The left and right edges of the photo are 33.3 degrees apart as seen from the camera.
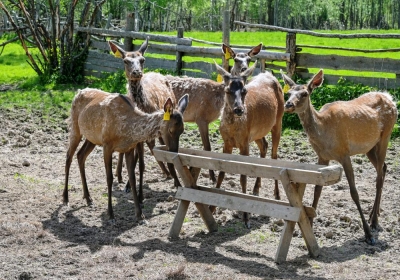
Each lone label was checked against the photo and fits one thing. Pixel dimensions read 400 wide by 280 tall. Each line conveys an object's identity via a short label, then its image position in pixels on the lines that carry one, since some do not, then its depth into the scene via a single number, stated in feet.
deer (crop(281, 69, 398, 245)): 26.13
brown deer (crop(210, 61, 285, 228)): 28.37
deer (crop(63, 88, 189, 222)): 27.14
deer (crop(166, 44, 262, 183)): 37.55
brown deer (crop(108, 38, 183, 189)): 32.37
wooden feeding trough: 22.49
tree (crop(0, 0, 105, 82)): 65.36
